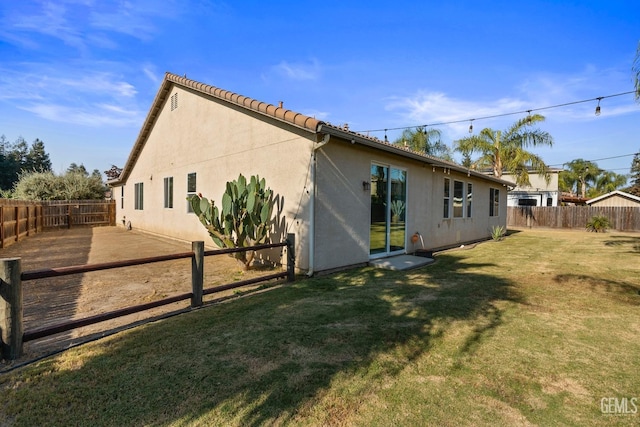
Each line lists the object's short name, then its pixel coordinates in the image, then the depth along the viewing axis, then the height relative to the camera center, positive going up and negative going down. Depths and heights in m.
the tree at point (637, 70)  6.63 +2.99
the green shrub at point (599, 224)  19.69 -0.93
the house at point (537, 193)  26.18 +1.31
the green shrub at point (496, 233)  14.19 -1.15
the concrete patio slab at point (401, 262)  7.47 -1.35
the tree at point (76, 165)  51.98 +6.71
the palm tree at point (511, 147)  20.72 +4.22
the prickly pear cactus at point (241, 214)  6.82 -0.17
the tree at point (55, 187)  20.44 +1.24
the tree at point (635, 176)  43.72 +4.91
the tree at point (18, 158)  40.62 +7.48
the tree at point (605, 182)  46.28 +4.00
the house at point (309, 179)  6.62 +0.82
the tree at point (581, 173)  44.50 +5.15
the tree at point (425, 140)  22.49 +4.94
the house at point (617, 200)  24.51 +0.73
